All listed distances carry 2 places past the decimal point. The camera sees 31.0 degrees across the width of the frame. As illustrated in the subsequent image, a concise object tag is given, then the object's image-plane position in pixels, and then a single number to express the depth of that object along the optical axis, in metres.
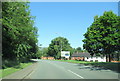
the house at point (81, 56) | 118.72
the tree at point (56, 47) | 123.81
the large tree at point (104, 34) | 41.62
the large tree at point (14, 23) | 19.81
